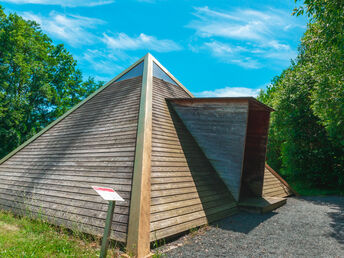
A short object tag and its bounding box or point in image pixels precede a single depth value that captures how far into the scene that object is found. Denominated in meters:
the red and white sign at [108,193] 3.45
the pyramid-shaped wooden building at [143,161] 5.28
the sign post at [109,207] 3.47
